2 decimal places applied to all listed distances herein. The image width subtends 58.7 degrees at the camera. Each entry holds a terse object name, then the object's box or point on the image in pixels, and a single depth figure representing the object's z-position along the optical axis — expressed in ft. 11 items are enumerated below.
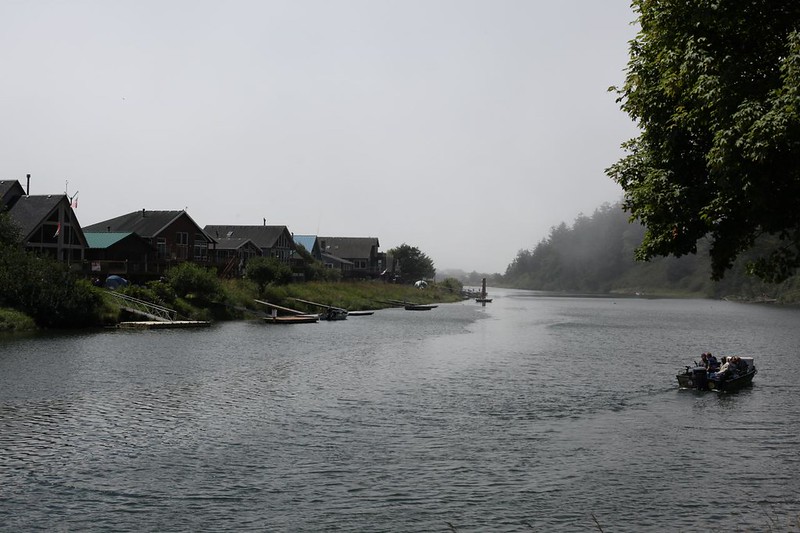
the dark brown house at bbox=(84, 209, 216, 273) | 323.41
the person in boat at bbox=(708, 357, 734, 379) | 117.19
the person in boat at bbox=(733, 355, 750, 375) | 123.95
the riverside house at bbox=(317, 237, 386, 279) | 566.35
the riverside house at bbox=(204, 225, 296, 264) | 436.35
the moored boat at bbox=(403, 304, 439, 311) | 383.04
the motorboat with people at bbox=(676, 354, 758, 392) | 117.70
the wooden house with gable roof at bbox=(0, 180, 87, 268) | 260.21
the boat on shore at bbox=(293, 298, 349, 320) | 285.43
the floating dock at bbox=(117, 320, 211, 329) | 208.23
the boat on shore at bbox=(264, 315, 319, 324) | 251.80
